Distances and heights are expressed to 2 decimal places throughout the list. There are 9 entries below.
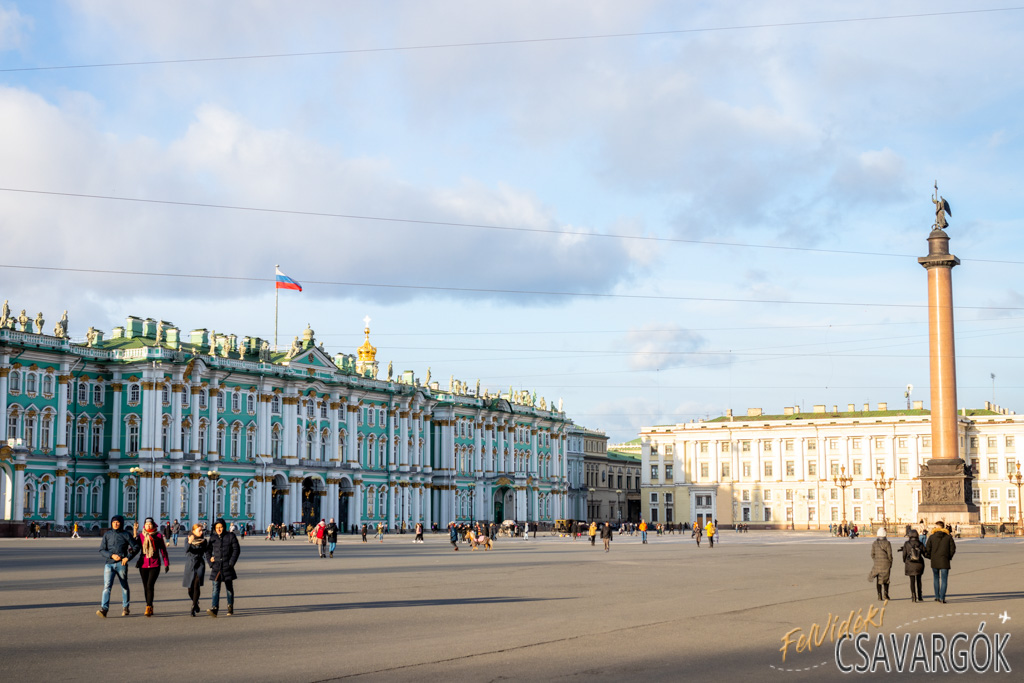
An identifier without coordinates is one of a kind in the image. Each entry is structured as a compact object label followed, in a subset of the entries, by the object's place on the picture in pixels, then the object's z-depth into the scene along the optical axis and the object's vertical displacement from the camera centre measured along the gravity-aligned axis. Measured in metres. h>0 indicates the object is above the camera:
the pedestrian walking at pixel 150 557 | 19.89 -1.36
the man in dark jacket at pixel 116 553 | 19.38 -1.25
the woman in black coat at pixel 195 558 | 19.66 -1.36
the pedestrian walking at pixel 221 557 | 19.69 -1.35
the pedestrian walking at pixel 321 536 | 43.72 -2.32
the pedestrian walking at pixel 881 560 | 22.34 -1.66
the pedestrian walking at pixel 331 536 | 45.09 -2.33
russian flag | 82.62 +12.93
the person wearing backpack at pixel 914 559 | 22.34 -1.64
